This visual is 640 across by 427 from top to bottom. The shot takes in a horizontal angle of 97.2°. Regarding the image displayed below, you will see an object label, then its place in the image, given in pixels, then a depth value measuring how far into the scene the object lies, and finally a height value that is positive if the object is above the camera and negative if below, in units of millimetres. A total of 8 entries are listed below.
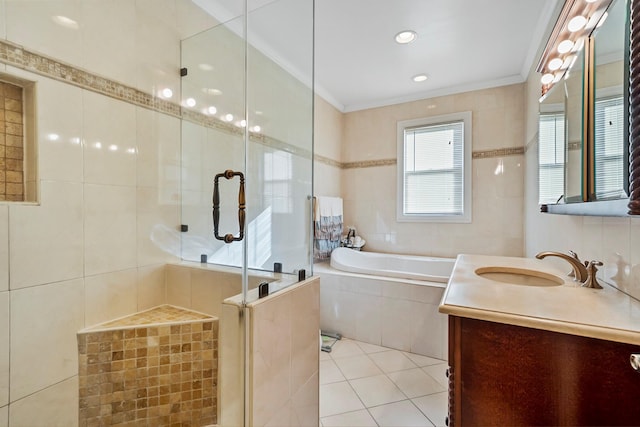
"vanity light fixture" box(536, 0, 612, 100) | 1202 +867
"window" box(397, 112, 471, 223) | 3334 +500
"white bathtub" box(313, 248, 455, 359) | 2387 -916
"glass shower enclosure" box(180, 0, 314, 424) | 1830 +611
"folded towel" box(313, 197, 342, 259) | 3202 -187
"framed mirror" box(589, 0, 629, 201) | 898 +348
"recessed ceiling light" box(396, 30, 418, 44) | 2336 +1466
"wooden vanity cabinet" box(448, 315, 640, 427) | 739 -487
